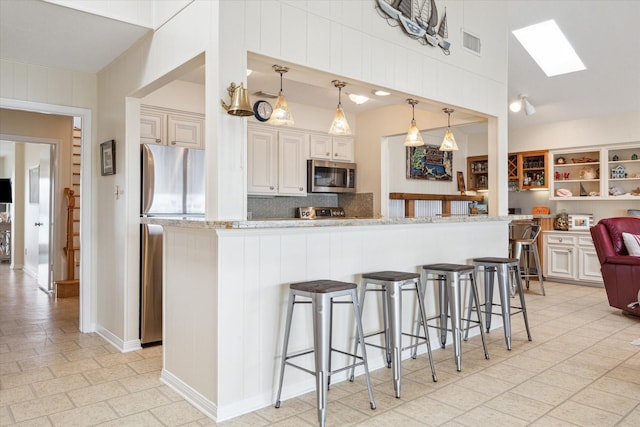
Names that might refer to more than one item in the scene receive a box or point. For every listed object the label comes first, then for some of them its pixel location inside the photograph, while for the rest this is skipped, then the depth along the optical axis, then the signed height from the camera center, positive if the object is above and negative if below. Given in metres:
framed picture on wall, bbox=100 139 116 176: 3.87 +0.46
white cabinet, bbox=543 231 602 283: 6.58 -0.67
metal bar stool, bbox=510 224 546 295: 6.07 -0.42
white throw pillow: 4.90 -0.34
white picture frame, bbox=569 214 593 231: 6.82 -0.16
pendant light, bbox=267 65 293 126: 3.19 +0.66
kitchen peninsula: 2.51 -0.48
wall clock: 5.00 +1.11
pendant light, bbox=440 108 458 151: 4.54 +0.66
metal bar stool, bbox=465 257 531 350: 3.74 -0.56
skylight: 5.52 +2.01
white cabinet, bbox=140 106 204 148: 4.49 +0.83
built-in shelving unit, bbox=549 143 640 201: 6.54 +0.55
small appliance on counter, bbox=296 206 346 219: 5.96 -0.03
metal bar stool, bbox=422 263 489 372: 3.29 -0.63
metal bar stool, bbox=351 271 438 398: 2.82 -0.59
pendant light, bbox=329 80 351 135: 3.64 +0.68
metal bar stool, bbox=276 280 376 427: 2.45 -0.62
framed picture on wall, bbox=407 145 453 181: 6.83 +0.74
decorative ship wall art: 3.47 +1.50
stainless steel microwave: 5.87 +0.45
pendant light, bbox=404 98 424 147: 4.28 +0.68
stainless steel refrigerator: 3.79 +0.03
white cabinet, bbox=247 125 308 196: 5.36 +0.59
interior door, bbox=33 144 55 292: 6.58 -0.10
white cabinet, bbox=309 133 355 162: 5.98 +0.84
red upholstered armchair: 4.76 -0.53
